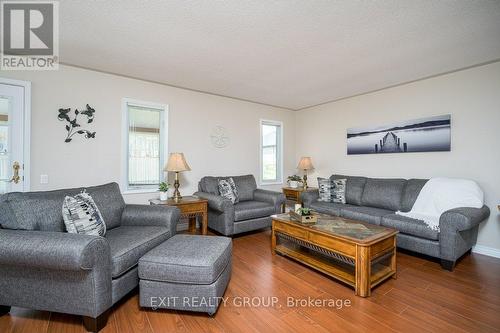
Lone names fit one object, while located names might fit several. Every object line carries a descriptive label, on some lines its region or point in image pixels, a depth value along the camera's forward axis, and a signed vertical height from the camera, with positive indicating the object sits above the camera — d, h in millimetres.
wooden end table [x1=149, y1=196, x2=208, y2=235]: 3197 -570
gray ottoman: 1698 -848
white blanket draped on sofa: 2689 -377
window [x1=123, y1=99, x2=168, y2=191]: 3479 +343
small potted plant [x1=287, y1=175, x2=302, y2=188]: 4723 -279
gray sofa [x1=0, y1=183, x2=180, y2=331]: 1404 -656
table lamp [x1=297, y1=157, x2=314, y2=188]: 4672 +51
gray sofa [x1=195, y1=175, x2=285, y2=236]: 3332 -619
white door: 2613 +347
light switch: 2814 -164
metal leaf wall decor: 2926 +579
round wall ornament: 4228 +543
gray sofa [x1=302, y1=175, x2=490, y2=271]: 2389 -616
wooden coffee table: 1992 -781
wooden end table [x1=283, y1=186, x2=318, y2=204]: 4430 -521
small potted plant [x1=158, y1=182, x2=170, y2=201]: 3350 -363
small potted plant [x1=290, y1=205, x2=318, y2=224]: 2572 -565
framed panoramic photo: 3217 +472
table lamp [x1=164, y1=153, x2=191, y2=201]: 3336 +16
